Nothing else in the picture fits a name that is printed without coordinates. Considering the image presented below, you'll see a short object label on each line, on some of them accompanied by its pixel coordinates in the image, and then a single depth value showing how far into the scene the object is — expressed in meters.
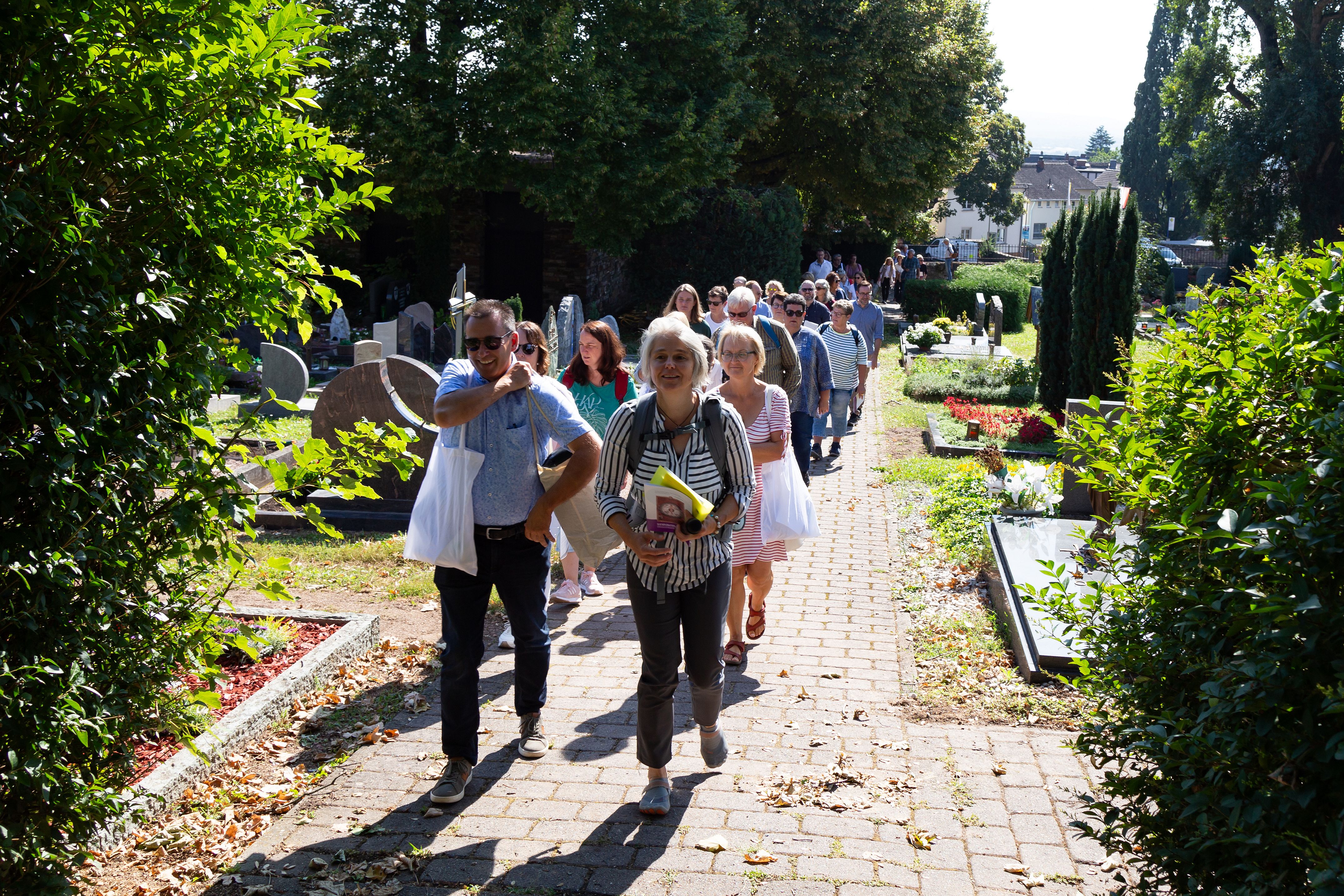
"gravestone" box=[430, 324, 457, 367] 20.86
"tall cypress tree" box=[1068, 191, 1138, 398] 13.27
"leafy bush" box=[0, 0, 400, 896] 2.89
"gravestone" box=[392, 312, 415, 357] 17.98
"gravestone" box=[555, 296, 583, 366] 12.81
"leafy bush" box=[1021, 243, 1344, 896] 2.39
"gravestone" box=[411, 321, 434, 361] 19.03
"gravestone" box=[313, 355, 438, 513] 9.84
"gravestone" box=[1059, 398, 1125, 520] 9.17
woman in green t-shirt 7.29
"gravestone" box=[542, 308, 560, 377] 12.88
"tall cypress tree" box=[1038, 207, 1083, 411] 14.42
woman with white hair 4.40
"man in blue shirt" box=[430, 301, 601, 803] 4.69
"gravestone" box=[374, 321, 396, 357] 16.22
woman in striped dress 5.96
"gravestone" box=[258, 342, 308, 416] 14.78
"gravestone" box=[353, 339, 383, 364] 11.95
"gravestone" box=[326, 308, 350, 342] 22.19
